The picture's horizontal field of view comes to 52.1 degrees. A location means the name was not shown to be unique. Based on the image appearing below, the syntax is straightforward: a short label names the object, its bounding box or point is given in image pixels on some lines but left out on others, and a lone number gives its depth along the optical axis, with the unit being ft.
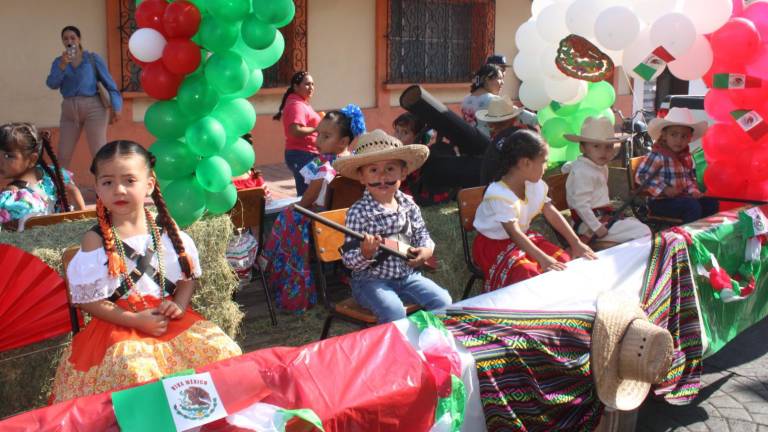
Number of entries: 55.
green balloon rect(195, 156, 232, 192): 14.38
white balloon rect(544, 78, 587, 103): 22.15
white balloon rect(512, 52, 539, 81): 23.31
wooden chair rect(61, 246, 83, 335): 10.85
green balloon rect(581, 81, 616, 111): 23.29
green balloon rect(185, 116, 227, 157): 14.03
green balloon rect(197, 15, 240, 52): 14.06
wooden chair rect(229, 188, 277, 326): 16.11
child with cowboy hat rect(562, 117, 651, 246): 17.47
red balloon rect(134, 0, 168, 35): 14.30
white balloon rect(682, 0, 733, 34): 17.65
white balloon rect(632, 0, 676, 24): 18.67
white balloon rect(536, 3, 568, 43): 21.34
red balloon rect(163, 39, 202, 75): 13.97
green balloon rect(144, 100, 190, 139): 14.34
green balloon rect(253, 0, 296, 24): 14.06
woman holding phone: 26.91
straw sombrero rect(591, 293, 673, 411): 10.32
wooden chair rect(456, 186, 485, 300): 15.81
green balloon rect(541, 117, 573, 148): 23.22
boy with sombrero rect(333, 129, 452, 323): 13.26
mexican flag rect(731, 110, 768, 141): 18.61
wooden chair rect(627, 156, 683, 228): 20.59
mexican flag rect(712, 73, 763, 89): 18.31
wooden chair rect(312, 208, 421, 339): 13.12
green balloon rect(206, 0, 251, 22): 13.79
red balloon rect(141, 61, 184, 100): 14.28
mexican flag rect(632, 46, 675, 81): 18.66
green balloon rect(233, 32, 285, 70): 15.01
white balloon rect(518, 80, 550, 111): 23.26
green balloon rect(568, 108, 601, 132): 23.09
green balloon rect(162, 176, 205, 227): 14.10
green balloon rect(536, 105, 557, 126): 23.85
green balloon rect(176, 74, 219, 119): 14.16
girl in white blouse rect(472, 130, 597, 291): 14.44
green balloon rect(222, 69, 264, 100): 15.26
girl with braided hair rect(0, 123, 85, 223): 15.15
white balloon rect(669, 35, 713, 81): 18.31
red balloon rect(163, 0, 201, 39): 13.83
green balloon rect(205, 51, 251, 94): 14.06
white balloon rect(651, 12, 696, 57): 17.76
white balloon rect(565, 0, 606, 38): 19.20
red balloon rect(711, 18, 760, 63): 17.62
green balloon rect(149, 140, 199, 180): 14.21
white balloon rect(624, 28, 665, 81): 18.79
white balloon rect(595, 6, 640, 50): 18.45
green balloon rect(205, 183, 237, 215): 14.66
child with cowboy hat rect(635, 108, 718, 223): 20.16
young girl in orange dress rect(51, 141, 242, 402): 9.53
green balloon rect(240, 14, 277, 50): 14.30
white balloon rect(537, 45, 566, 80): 21.86
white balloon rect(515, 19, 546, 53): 23.12
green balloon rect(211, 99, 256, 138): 14.92
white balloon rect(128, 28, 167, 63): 14.10
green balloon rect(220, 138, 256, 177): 15.05
